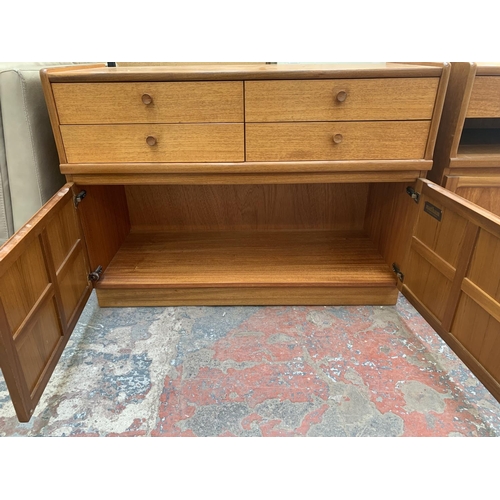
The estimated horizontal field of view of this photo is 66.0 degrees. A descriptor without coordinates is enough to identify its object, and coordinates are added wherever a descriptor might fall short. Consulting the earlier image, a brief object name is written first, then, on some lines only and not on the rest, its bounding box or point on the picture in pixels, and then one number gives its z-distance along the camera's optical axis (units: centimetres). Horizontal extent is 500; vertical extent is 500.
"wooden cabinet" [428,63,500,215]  101
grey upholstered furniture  98
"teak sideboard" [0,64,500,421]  83
